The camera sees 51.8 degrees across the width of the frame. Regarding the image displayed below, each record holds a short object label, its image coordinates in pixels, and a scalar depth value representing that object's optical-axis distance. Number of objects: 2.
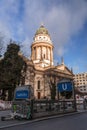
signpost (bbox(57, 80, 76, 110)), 9.41
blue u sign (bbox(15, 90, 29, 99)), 6.99
